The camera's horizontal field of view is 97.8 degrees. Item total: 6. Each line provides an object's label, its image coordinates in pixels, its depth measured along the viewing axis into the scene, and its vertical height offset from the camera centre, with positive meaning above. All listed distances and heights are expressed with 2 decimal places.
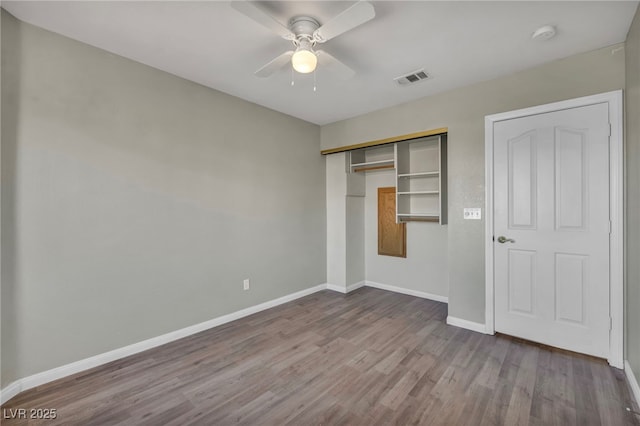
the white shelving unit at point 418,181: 3.77 +0.45
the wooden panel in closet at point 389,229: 4.22 -0.25
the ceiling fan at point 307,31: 1.59 +1.16
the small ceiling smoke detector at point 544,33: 2.04 +1.34
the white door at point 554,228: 2.37 -0.15
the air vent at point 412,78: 2.74 +1.37
